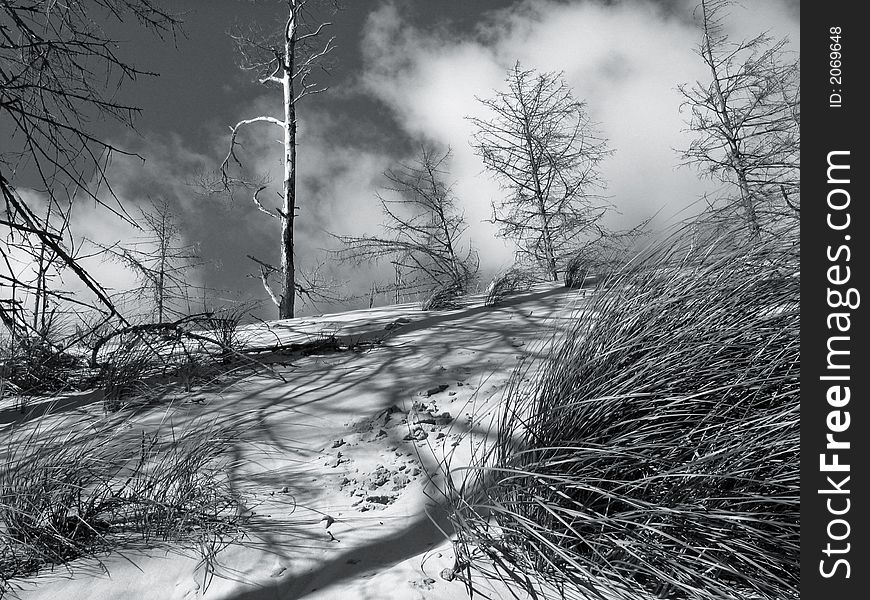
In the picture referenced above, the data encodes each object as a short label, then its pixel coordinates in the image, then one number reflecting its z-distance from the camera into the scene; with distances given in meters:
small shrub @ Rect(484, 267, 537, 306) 6.10
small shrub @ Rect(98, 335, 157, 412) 3.28
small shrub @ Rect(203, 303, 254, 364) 4.05
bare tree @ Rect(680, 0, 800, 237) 11.83
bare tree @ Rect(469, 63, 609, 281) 12.54
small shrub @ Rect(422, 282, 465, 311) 6.08
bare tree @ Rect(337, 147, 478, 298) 14.00
